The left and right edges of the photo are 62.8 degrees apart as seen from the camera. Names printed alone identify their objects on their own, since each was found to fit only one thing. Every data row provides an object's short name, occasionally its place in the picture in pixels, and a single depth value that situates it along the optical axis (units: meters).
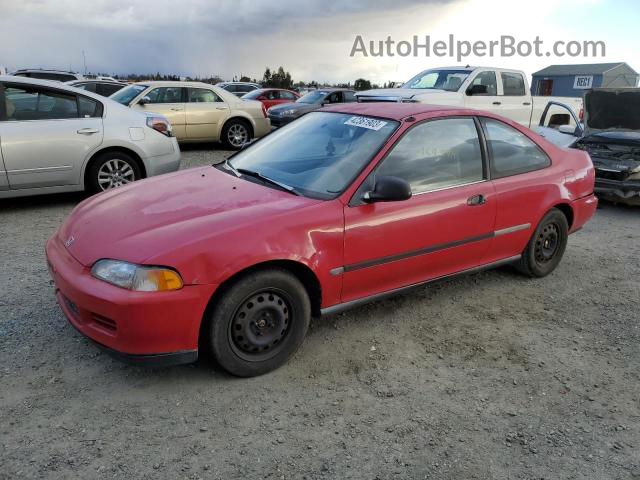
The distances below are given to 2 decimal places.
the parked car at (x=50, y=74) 16.88
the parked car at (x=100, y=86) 14.55
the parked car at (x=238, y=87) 23.42
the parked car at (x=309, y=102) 15.02
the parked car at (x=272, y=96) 18.55
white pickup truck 10.02
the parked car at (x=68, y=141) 5.86
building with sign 39.31
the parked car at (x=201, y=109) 10.95
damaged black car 7.32
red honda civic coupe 2.72
